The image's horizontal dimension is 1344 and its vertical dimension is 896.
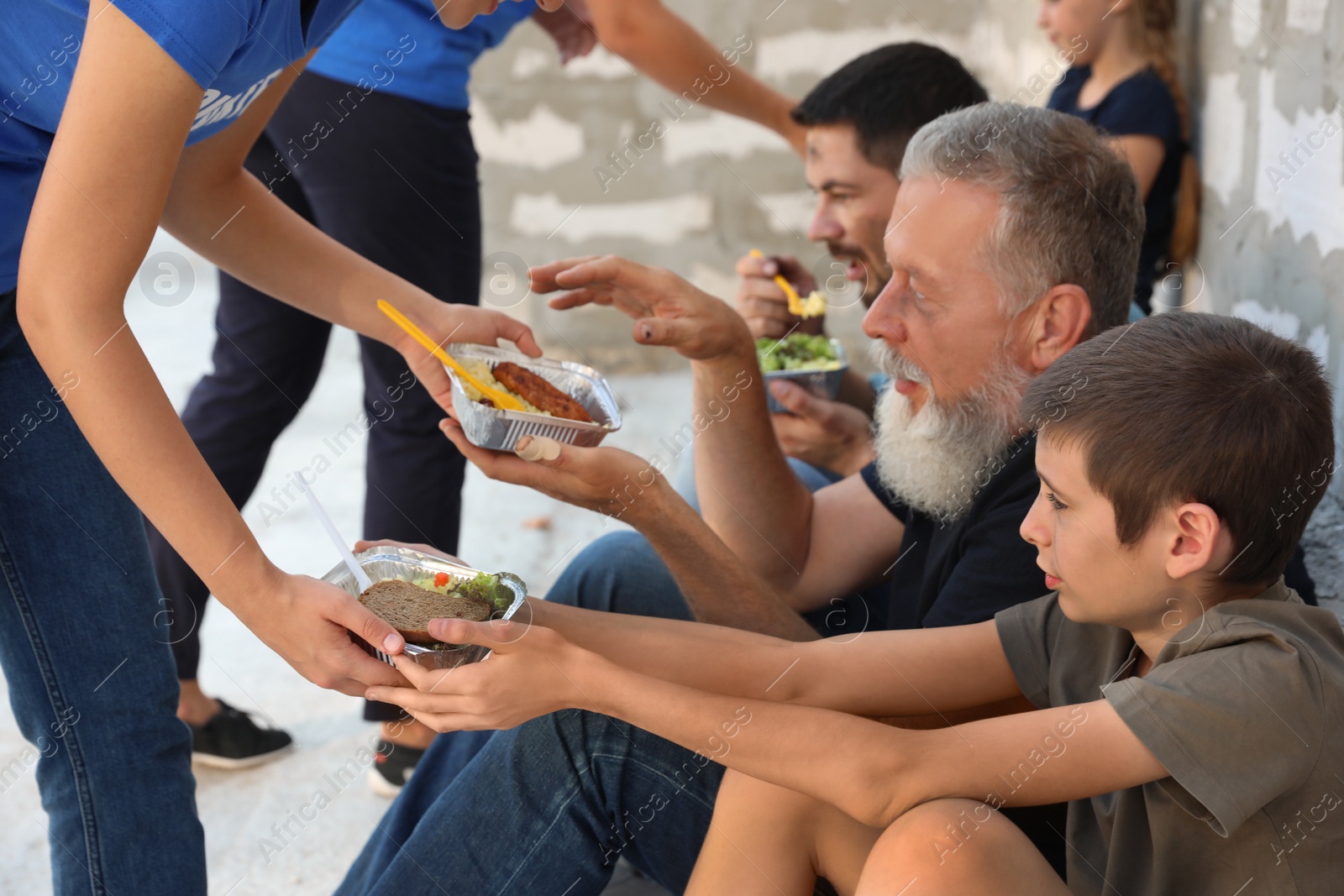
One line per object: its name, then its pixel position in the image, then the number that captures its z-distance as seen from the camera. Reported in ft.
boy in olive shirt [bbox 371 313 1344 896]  3.27
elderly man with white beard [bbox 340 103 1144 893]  4.54
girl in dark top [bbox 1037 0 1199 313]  7.71
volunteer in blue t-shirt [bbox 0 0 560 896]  3.33
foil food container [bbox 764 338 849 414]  6.55
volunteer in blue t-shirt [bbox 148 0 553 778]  6.92
